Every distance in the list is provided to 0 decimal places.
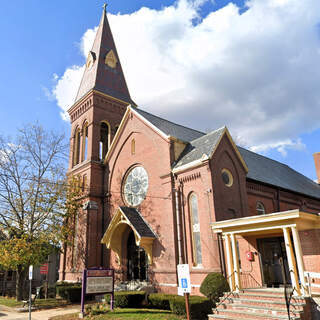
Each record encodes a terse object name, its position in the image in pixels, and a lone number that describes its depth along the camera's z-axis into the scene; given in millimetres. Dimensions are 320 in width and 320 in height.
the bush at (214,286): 14234
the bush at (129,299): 16031
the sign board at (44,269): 17284
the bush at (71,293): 20031
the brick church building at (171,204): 15422
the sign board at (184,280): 9109
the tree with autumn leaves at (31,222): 19766
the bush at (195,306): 12680
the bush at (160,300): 14922
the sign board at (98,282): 15062
